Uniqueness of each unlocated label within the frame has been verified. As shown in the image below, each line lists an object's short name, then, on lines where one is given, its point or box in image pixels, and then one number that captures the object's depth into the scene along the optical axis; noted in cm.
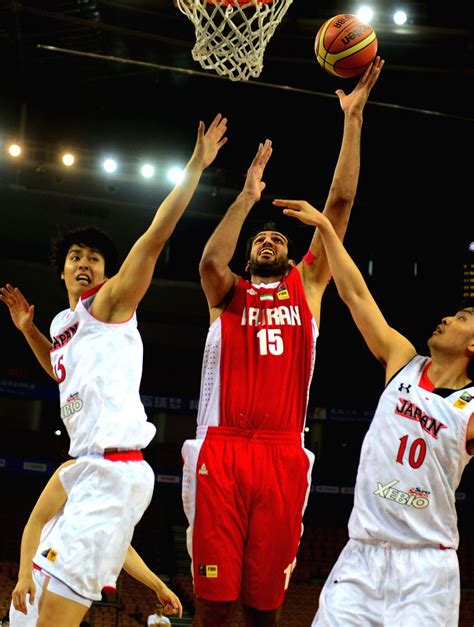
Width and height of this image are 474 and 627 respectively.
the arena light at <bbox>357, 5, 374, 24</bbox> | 1414
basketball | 508
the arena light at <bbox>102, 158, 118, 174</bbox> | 1655
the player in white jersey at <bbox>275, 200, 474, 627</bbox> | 359
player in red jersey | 414
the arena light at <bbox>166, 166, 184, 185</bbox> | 1689
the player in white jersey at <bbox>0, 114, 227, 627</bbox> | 358
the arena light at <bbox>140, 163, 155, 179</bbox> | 1664
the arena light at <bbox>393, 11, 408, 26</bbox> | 1424
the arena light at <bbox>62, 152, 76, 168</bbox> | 1636
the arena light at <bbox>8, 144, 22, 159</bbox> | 1586
